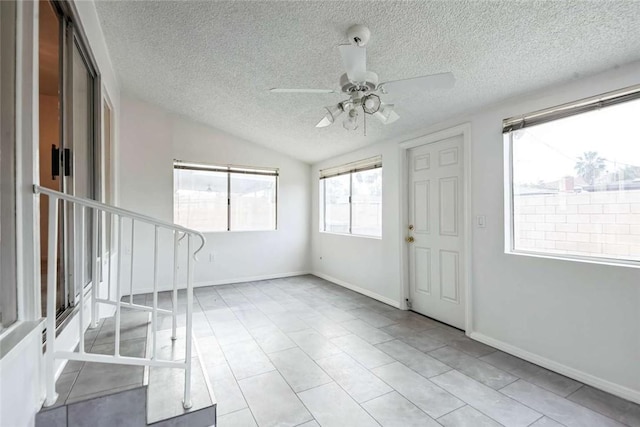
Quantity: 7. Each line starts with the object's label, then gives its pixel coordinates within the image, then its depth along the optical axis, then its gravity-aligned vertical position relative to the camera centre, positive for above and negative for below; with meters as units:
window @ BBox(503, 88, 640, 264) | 2.06 +0.24
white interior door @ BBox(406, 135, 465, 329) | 3.23 -0.20
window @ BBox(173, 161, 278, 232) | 4.79 +0.30
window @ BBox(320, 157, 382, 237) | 4.38 +0.25
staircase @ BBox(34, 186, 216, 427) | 1.34 -0.87
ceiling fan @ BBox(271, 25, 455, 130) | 1.72 +0.81
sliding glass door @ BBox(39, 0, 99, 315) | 1.76 +0.55
